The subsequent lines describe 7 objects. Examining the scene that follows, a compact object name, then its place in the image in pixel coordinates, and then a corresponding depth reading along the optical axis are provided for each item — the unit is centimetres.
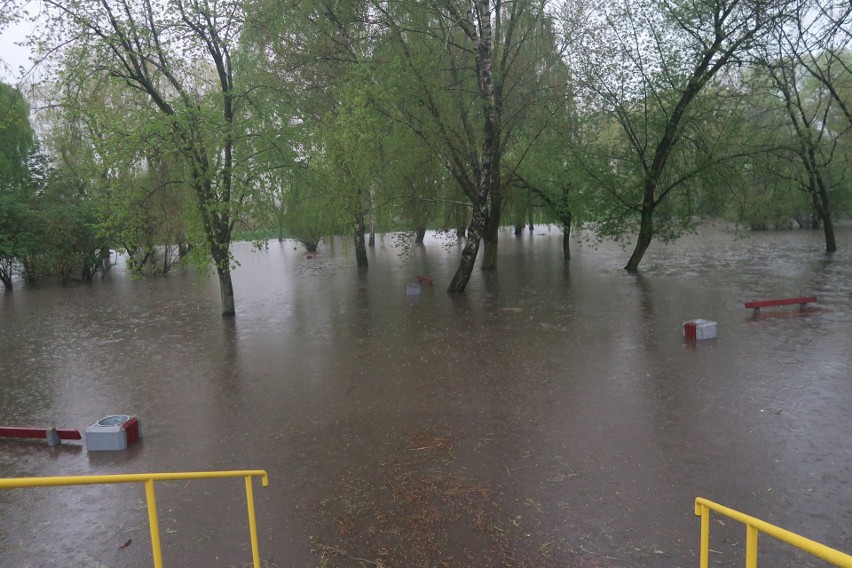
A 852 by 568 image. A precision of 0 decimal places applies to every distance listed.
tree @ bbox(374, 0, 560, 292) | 1480
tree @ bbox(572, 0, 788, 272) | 1614
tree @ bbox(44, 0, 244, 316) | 1171
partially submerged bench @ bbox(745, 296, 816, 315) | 1165
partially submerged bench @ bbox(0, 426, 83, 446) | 653
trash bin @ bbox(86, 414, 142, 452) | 628
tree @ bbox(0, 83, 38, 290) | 2203
